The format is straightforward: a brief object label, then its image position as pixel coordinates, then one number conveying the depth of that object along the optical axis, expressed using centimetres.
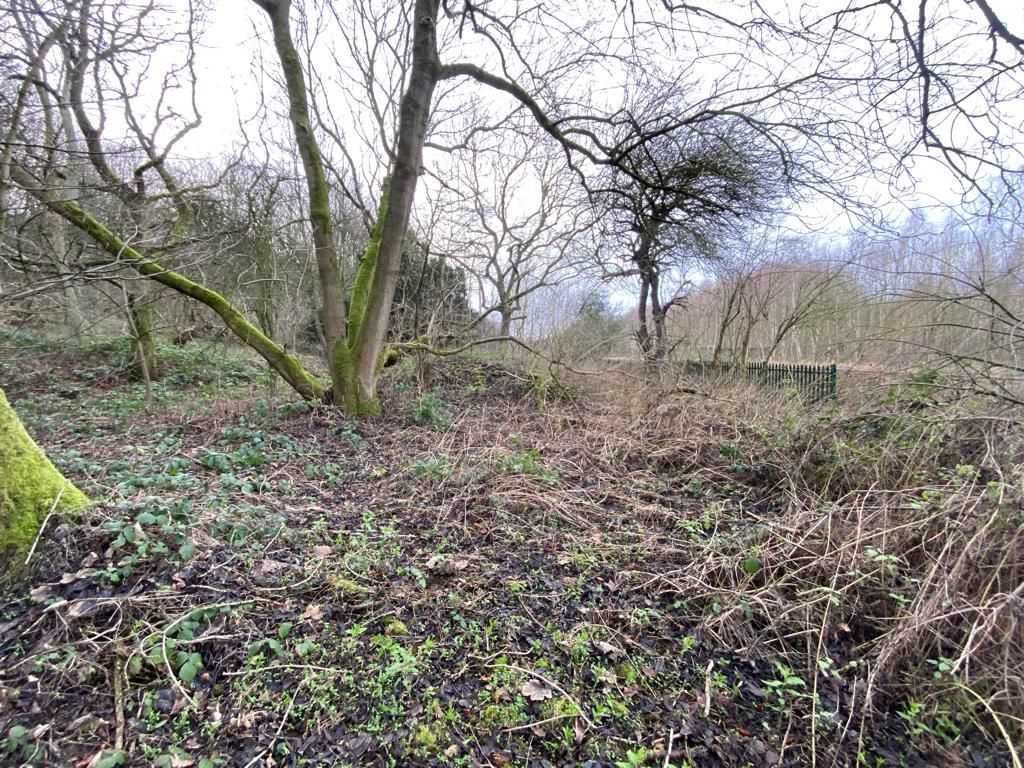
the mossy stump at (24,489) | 208
